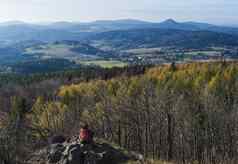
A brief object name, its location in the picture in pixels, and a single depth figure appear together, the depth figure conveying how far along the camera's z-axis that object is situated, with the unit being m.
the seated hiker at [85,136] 30.98
